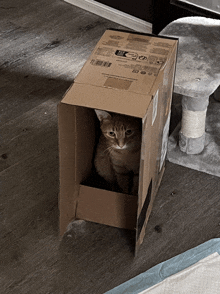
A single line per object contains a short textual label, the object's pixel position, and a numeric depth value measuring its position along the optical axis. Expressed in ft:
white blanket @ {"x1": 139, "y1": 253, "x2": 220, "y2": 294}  4.34
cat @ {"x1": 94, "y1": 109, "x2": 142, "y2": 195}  4.61
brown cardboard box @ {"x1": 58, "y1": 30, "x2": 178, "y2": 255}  3.83
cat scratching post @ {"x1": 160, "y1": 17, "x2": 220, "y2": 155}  4.97
